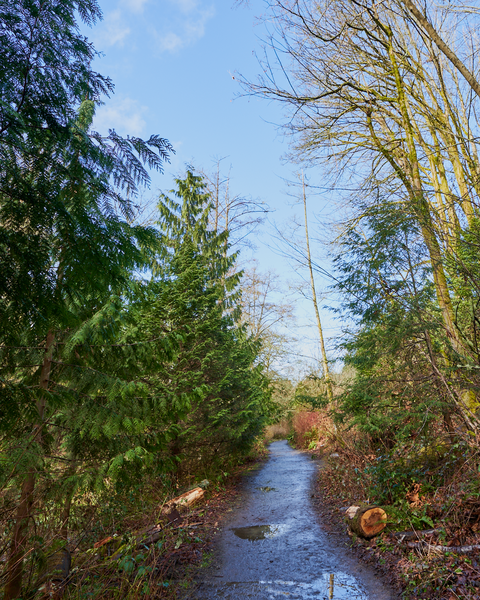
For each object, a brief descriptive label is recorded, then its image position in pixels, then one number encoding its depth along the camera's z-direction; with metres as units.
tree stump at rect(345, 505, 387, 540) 5.46
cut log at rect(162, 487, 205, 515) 6.50
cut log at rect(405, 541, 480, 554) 4.09
